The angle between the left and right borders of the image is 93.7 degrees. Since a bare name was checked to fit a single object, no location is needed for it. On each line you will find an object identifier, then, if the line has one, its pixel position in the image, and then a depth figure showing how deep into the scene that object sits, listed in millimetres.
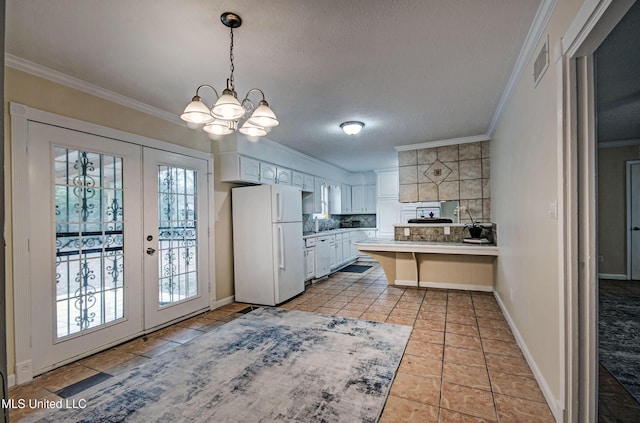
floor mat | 6607
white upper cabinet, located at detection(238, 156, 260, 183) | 4205
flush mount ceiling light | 3908
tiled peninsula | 4477
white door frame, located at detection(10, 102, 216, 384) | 2301
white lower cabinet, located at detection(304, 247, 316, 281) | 5254
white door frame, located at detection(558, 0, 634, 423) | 1491
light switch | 1683
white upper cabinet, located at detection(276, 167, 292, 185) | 5051
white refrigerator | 4176
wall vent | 1828
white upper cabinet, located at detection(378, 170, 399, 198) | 7605
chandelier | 1915
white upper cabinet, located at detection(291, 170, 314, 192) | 5574
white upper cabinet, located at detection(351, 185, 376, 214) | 8234
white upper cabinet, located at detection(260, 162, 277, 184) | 4617
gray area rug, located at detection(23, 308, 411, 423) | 1867
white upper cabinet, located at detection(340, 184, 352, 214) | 8039
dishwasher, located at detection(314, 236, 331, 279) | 5652
